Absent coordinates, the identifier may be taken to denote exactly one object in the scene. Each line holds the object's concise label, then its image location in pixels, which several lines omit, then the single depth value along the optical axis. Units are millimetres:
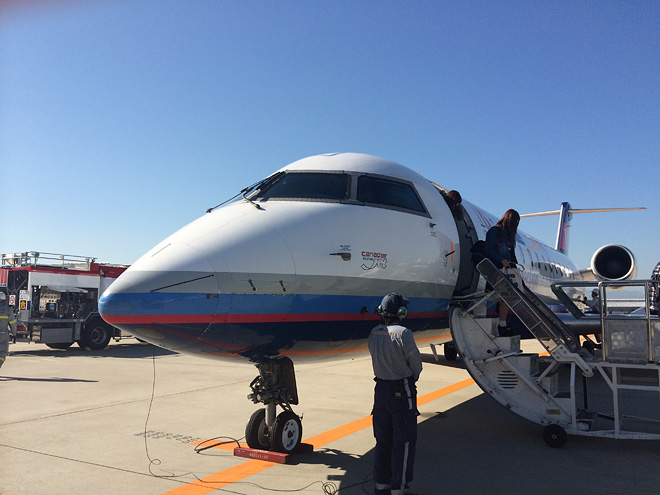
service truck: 17609
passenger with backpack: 7430
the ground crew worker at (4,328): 10094
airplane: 4684
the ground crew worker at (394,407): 4816
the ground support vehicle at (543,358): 6750
